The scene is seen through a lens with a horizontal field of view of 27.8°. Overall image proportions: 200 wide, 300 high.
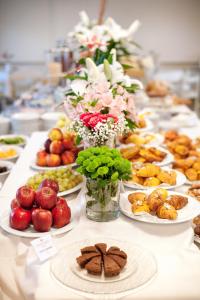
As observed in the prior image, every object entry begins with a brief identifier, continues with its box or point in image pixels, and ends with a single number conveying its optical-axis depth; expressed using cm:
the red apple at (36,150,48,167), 195
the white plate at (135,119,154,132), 258
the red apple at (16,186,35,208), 136
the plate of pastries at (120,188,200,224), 139
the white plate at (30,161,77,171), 191
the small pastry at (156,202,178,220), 138
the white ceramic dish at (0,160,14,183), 208
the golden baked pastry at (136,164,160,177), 171
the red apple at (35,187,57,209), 135
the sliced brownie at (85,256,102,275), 109
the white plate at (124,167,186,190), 167
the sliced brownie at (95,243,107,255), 115
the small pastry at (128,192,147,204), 149
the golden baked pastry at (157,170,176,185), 169
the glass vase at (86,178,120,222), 141
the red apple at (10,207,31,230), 133
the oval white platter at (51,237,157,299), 106
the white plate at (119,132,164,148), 223
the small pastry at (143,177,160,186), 168
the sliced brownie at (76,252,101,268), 112
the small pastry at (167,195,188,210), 144
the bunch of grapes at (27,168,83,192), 165
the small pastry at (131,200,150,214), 142
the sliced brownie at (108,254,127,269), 111
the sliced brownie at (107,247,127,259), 114
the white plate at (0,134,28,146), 272
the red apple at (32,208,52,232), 131
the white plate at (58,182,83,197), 162
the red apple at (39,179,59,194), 149
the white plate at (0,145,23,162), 236
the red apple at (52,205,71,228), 135
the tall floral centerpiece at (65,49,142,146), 160
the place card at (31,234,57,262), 119
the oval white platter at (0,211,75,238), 131
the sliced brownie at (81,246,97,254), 116
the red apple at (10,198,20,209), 140
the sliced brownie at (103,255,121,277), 108
